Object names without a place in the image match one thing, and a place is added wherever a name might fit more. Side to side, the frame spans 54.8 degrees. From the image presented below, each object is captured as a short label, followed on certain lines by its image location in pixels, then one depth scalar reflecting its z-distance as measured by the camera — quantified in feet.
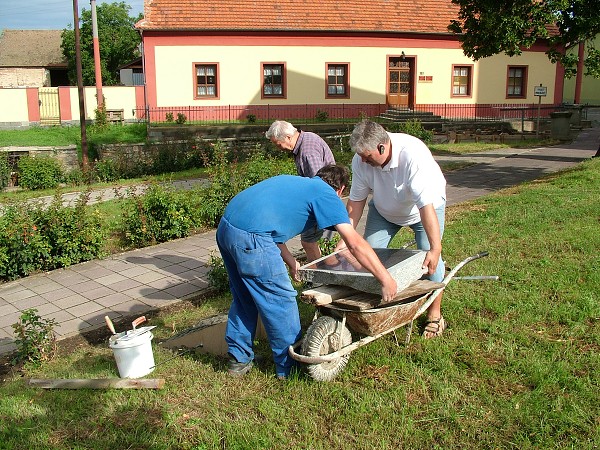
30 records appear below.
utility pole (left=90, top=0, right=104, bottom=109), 89.30
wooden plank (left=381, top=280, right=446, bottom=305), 12.94
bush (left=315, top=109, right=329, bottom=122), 88.53
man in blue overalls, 11.94
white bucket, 13.37
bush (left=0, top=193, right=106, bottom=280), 23.53
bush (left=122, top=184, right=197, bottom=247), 27.73
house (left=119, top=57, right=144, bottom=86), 131.85
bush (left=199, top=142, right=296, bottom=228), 30.07
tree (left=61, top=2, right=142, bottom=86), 144.46
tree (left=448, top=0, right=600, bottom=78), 43.32
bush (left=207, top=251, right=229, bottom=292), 20.56
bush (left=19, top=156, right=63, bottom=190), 57.36
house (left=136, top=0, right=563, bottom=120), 85.66
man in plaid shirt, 17.97
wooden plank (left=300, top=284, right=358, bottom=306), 12.50
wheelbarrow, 12.26
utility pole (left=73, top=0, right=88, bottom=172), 65.10
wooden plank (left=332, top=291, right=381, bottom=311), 12.30
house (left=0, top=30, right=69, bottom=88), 161.38
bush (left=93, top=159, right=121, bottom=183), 59.52
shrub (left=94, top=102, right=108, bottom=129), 85.22
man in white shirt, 13.09
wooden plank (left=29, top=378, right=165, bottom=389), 12.91
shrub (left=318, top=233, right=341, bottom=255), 20.81
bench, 92.73
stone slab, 12.76
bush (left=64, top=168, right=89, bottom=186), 58.65
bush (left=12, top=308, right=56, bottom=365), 15.57
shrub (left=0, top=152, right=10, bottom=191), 59.16
